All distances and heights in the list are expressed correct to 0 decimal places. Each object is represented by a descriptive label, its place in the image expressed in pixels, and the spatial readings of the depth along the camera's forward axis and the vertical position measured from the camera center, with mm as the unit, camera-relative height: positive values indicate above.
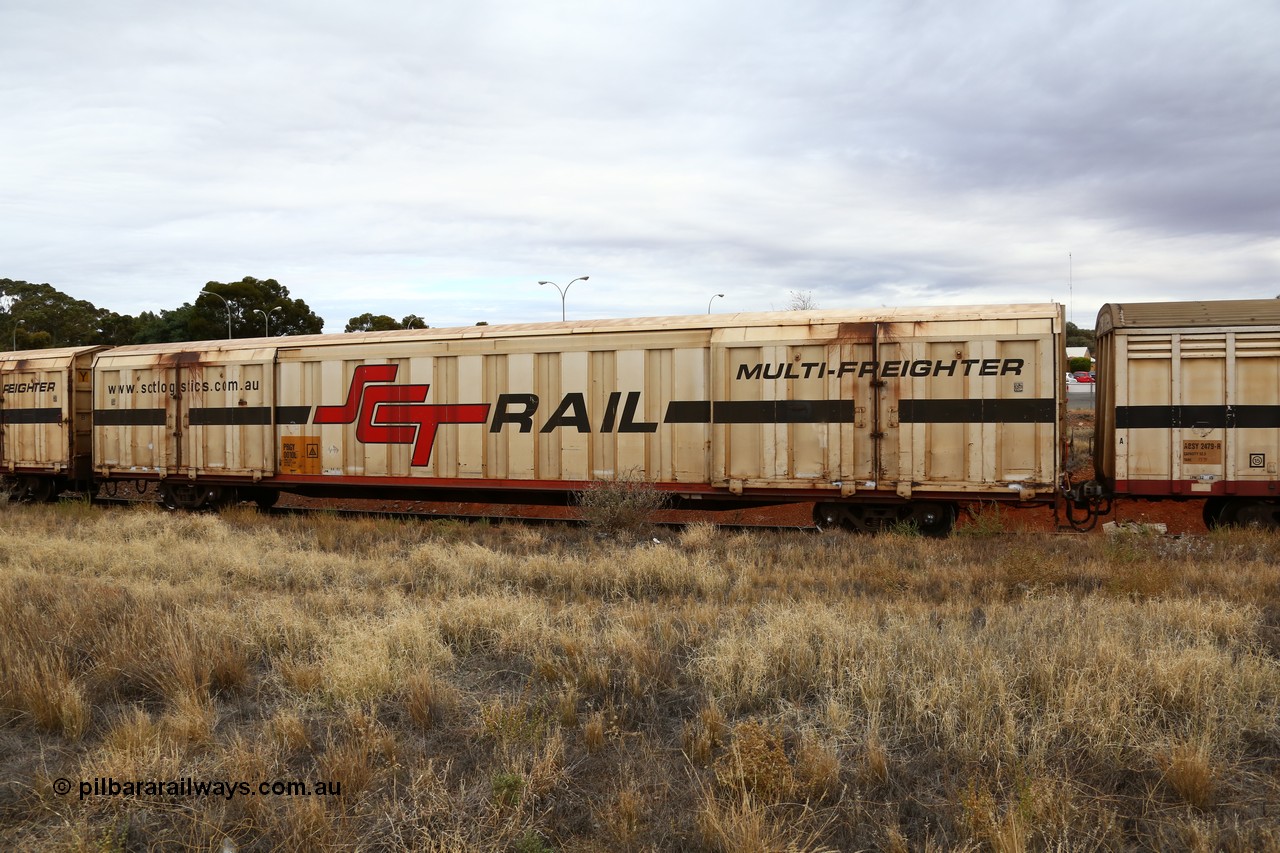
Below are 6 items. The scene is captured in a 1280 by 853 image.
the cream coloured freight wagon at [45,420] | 17484 -15
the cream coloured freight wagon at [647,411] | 11469 +141
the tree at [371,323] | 74625 +8993
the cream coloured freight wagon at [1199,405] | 11273 +203
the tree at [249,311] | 50406 +7146
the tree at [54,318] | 64938 +8165
